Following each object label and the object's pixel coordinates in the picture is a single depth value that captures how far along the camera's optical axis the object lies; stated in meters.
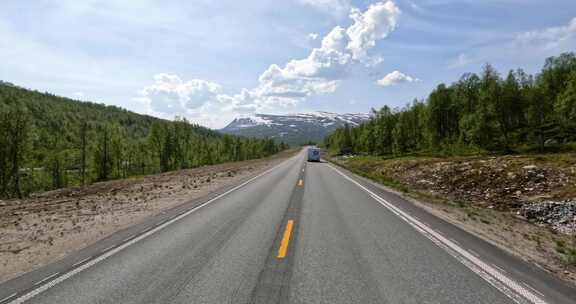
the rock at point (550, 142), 45.69
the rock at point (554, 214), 9.98
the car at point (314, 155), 49.19
